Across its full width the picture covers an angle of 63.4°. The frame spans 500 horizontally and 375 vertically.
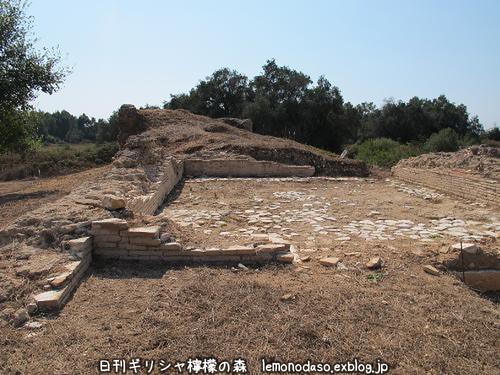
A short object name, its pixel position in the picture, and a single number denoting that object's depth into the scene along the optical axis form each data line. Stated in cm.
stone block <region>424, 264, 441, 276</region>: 432
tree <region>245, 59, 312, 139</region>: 3166
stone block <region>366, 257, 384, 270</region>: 433
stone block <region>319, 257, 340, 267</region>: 437
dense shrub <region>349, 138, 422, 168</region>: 1843
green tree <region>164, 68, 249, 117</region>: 3491
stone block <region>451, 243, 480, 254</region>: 455
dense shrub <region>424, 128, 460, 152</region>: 2255
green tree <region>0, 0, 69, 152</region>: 1083
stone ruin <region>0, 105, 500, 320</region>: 440
